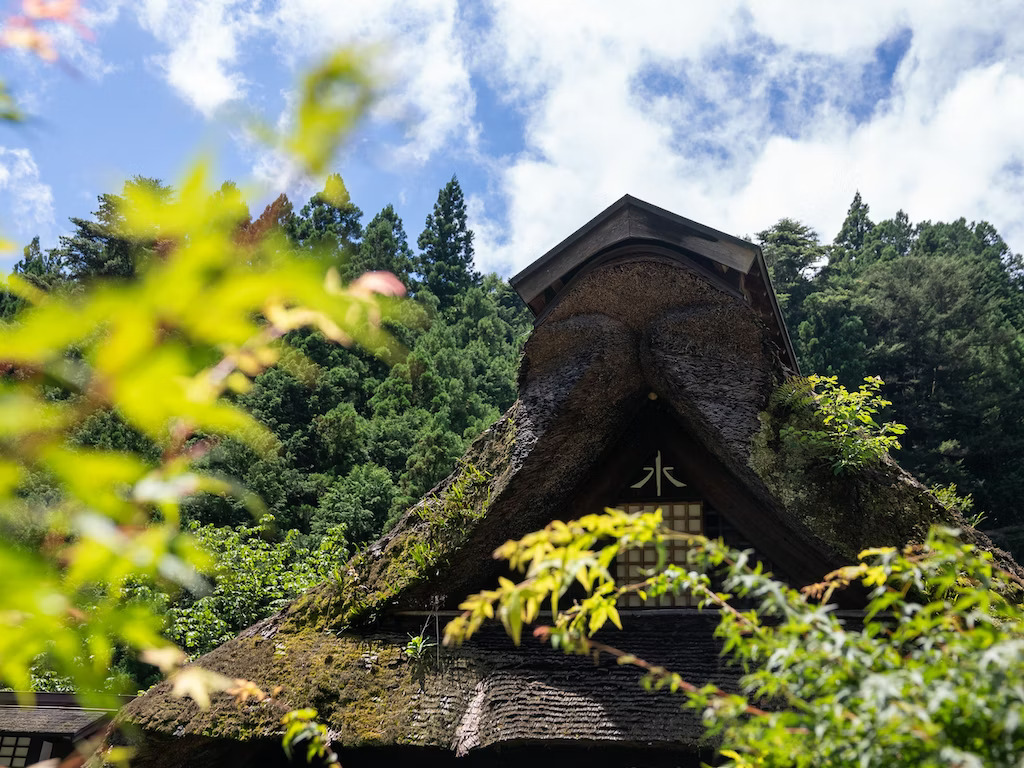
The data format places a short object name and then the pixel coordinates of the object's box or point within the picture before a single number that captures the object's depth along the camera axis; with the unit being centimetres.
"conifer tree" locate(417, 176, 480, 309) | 3962
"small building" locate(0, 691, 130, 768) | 895
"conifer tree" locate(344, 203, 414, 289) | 3584
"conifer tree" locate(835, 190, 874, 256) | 4481
